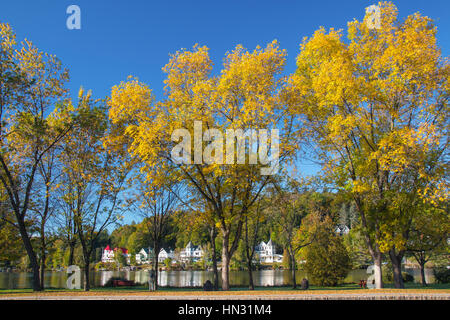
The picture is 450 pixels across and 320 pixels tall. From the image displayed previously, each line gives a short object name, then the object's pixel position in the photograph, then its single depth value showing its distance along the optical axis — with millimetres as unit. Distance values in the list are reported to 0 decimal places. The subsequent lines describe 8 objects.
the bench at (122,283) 35891
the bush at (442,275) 32000
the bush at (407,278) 35669
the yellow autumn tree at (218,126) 17984
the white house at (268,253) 119750
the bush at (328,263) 31125
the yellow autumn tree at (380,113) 17750
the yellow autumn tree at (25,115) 19594
